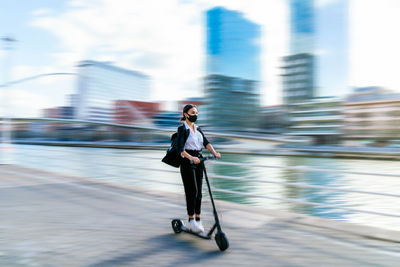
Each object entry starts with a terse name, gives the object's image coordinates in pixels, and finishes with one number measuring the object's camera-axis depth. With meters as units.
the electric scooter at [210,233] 3.53
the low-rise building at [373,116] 93.26
